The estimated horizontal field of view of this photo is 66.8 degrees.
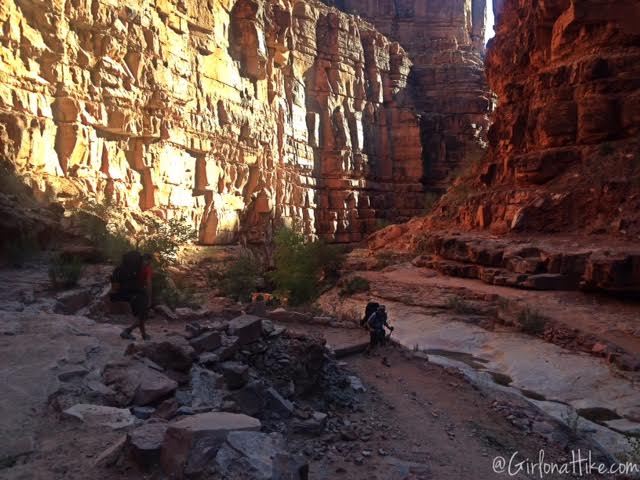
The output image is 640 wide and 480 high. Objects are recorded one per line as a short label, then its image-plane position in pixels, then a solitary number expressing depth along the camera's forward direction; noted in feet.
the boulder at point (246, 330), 20.93
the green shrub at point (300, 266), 59.93
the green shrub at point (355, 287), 65.98
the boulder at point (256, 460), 10.73
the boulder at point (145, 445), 11.46
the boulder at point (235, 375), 17.04
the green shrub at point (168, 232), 54.34
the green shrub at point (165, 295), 33.86
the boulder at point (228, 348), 19.53
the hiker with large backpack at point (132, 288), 23.04
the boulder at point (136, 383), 15.44
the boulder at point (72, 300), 27.30
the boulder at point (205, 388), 15.46
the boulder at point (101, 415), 13.92
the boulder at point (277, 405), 16.43
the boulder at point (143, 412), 14.66
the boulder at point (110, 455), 11.71
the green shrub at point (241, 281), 55.42
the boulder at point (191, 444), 10.86
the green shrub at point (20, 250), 35.24
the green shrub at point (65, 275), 30.86
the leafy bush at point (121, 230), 41.32
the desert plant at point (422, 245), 81.65
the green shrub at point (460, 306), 48.57
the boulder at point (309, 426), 15.92
